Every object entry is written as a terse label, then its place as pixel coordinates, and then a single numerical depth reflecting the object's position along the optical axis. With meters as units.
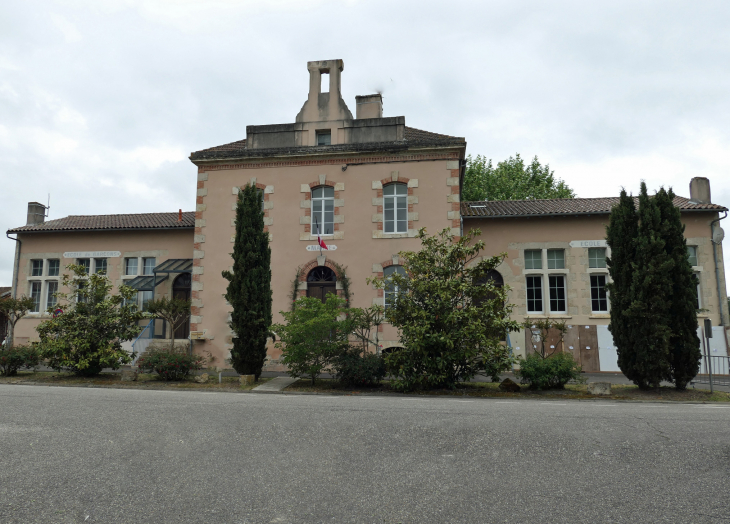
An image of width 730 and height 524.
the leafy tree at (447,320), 12.77
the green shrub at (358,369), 13.49
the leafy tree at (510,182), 35.88
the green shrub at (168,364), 14.81
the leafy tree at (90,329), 14.90
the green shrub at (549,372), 13.23
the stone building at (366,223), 18.70
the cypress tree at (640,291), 12.55
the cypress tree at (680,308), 12.69
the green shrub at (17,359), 15.23
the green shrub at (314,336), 13.82
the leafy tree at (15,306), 18.31
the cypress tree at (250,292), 15.16
